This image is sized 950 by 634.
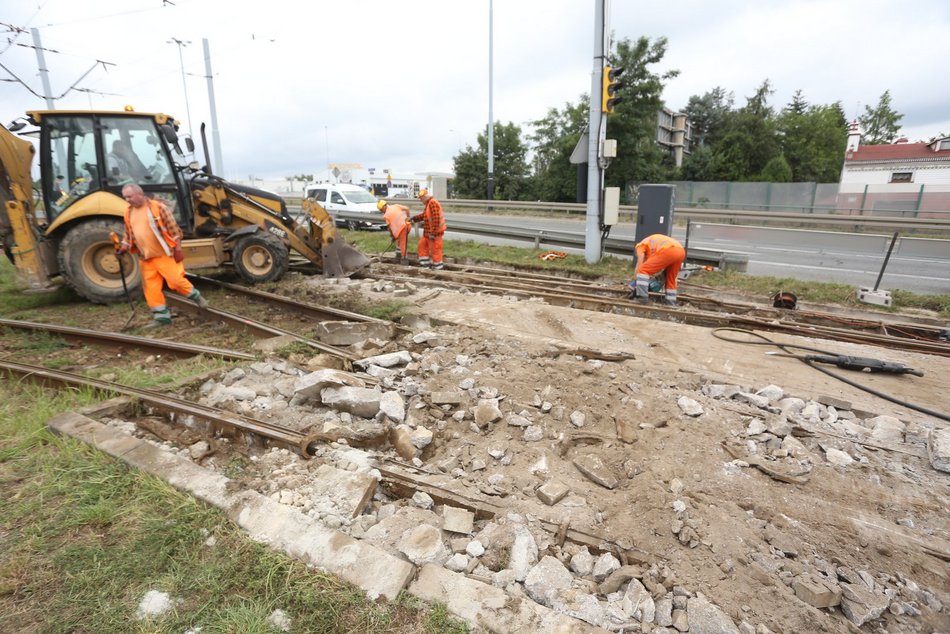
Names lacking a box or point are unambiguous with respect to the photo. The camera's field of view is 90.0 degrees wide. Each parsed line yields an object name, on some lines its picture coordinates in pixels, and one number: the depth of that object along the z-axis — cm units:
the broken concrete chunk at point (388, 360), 508
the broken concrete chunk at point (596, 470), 338
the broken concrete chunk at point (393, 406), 413
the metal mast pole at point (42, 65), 1441
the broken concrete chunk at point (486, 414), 408
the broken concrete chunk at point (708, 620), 231
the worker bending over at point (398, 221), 1051
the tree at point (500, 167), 3706
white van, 1699
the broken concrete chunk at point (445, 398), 437
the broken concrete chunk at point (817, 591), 248
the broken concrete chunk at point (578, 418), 404
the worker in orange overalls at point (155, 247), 604
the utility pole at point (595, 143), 981
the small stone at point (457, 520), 286
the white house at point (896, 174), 1977
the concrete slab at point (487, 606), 214
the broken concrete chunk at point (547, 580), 244
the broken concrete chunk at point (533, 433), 392
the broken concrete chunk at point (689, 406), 409
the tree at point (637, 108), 2962
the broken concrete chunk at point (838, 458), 349
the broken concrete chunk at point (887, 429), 378
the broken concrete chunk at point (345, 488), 295
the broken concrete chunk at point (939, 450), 339
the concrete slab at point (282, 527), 236
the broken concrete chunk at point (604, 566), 264
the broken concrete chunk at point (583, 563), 267
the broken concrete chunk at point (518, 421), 404
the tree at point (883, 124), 5750
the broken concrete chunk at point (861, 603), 243
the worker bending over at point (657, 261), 729
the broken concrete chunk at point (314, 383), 425
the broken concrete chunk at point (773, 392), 435
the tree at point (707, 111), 5528
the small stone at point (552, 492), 316
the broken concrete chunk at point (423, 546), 258
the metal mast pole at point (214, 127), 1809
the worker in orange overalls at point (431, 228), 1019
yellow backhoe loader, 716
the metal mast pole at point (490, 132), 2688
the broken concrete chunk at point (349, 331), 579
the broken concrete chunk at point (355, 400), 410
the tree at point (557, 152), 3369
